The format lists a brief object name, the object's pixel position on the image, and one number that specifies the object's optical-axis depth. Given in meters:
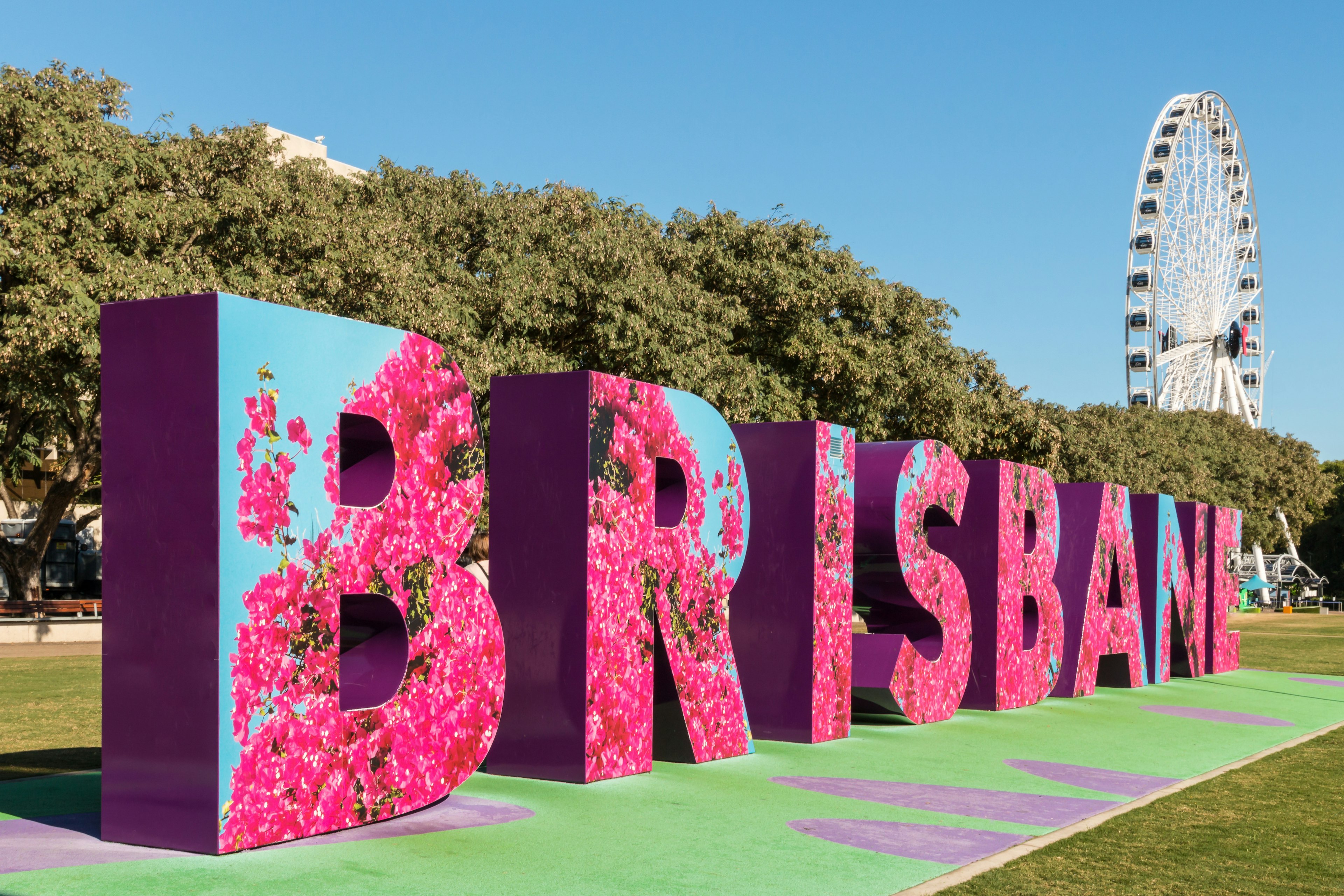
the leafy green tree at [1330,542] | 81.31
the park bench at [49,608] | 27.48
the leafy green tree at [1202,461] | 46.19
